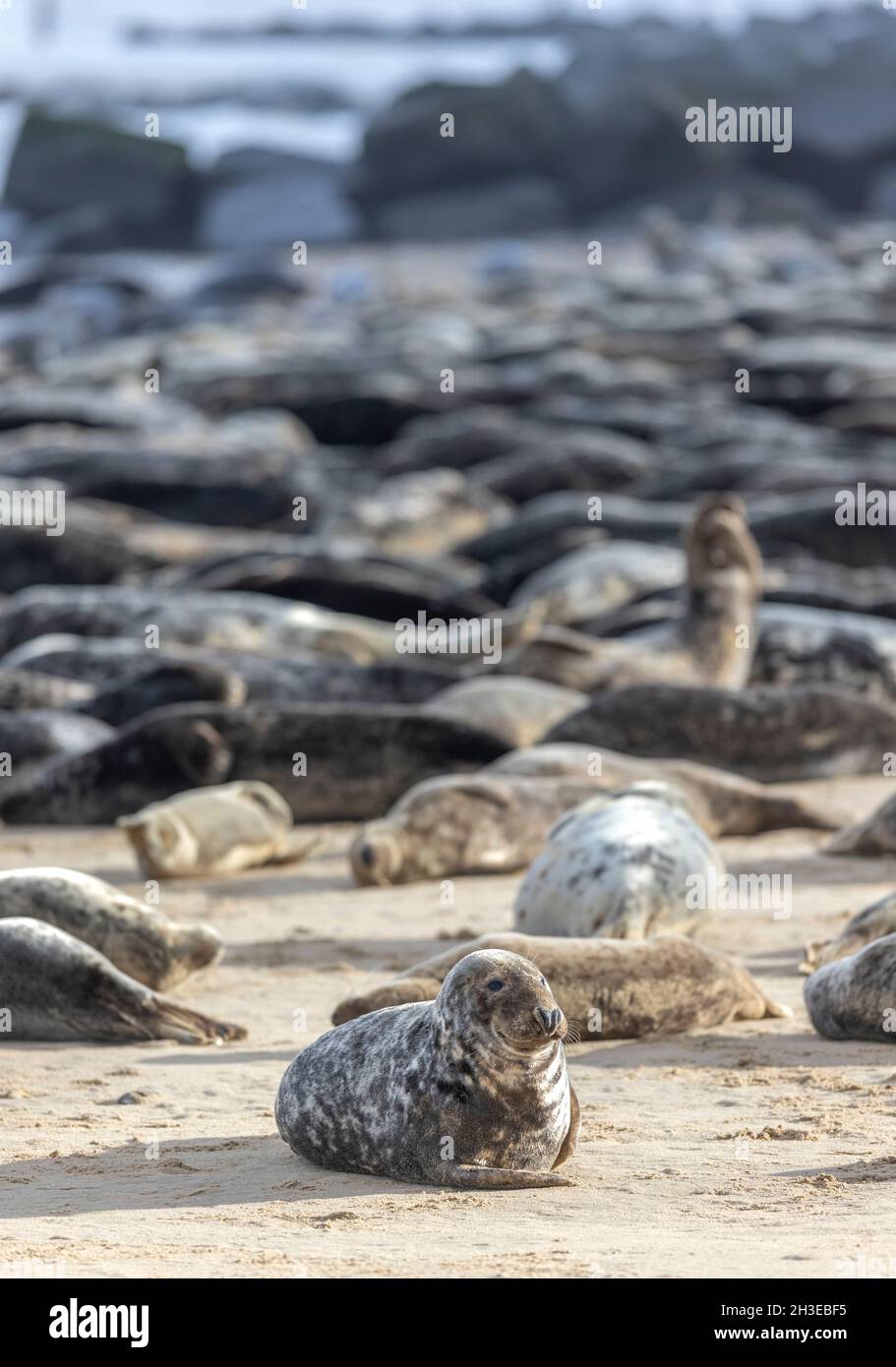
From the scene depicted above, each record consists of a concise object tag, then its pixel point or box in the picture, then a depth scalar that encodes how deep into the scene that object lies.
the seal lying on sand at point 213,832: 13.53
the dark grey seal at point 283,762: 15.73
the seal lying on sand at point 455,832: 13.34
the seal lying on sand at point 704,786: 14.73
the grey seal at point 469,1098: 7.11
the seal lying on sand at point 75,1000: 9.51
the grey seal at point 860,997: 8.98
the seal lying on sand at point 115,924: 10.29
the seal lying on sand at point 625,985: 9.27
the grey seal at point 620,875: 10.76
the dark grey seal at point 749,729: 16.37
